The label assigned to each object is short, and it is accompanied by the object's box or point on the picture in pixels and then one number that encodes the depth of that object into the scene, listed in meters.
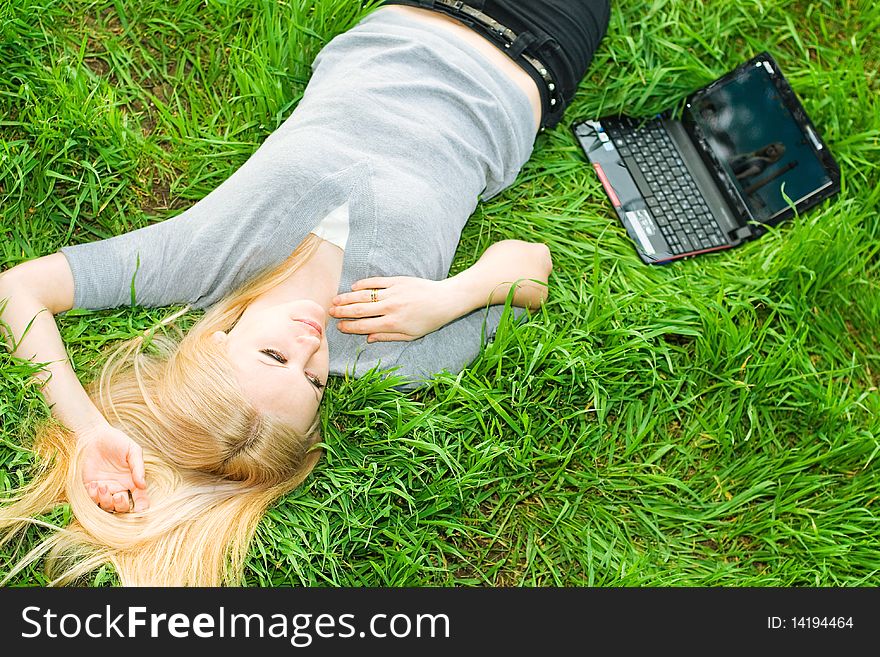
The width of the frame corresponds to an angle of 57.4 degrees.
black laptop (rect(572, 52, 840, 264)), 2.86
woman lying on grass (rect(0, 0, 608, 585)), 2.14
